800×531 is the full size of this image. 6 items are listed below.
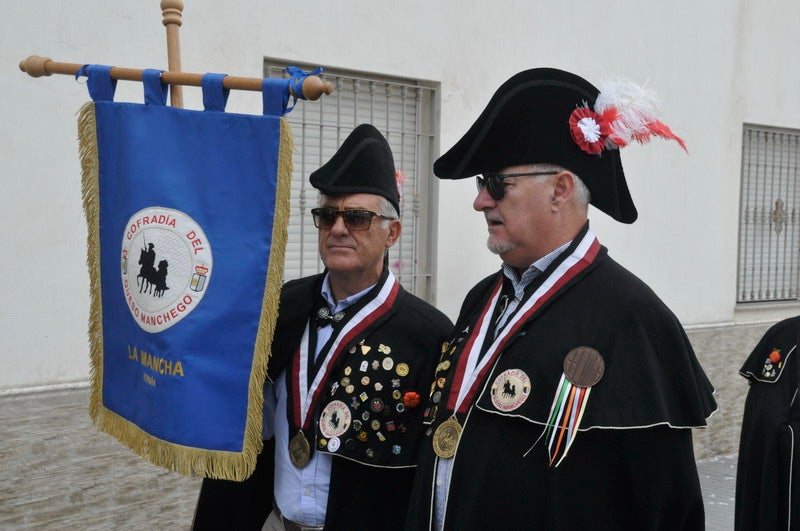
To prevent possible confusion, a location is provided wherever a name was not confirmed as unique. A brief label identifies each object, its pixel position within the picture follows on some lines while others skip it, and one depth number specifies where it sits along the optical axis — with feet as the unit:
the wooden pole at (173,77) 8.71
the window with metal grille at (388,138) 20.15
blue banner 9.32
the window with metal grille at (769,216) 29.96
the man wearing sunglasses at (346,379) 10.57
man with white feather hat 8.33
